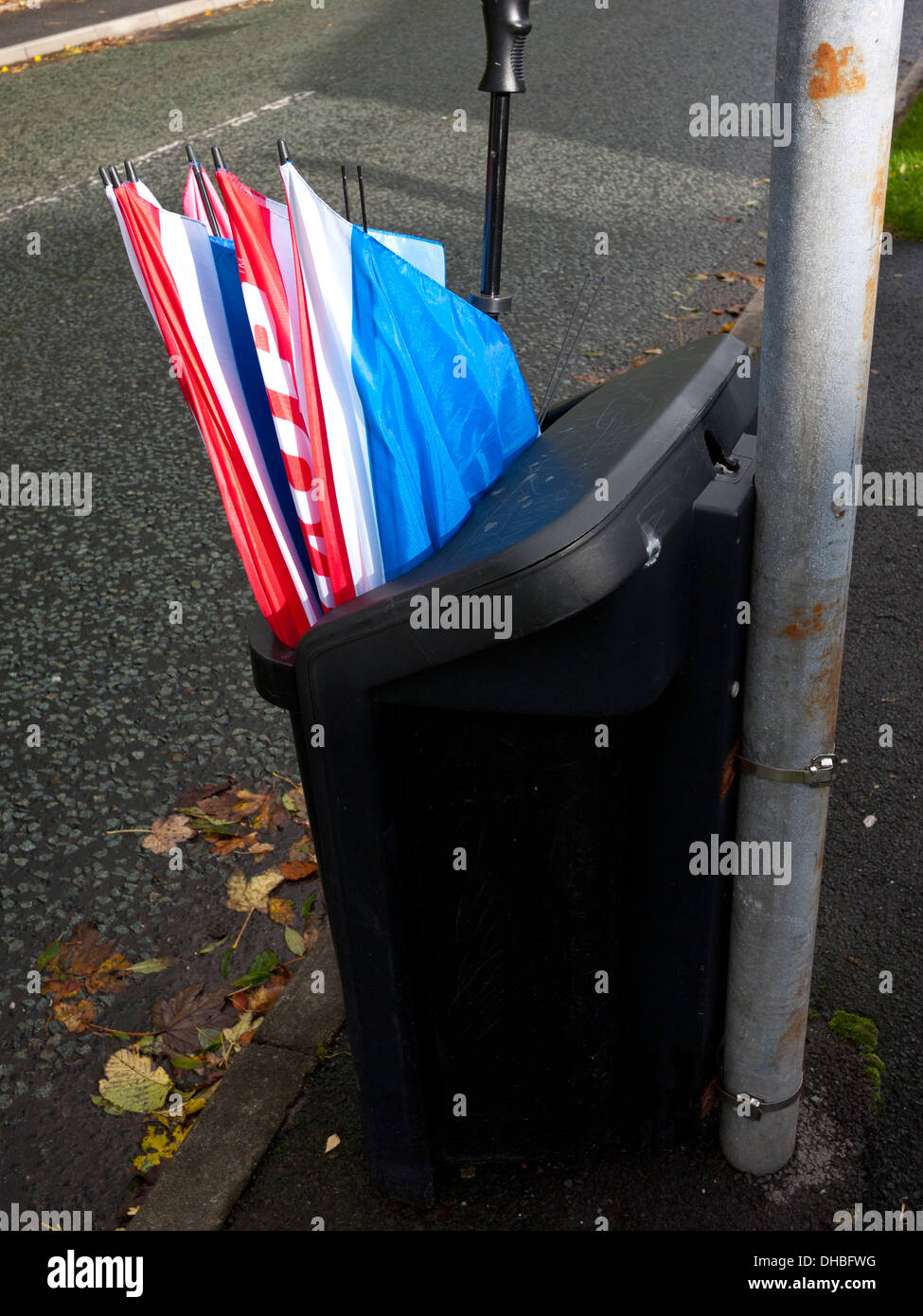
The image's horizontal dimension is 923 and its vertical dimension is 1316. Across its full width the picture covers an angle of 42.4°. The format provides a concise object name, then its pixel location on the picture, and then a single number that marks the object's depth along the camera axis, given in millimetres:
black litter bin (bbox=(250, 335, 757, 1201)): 1509
